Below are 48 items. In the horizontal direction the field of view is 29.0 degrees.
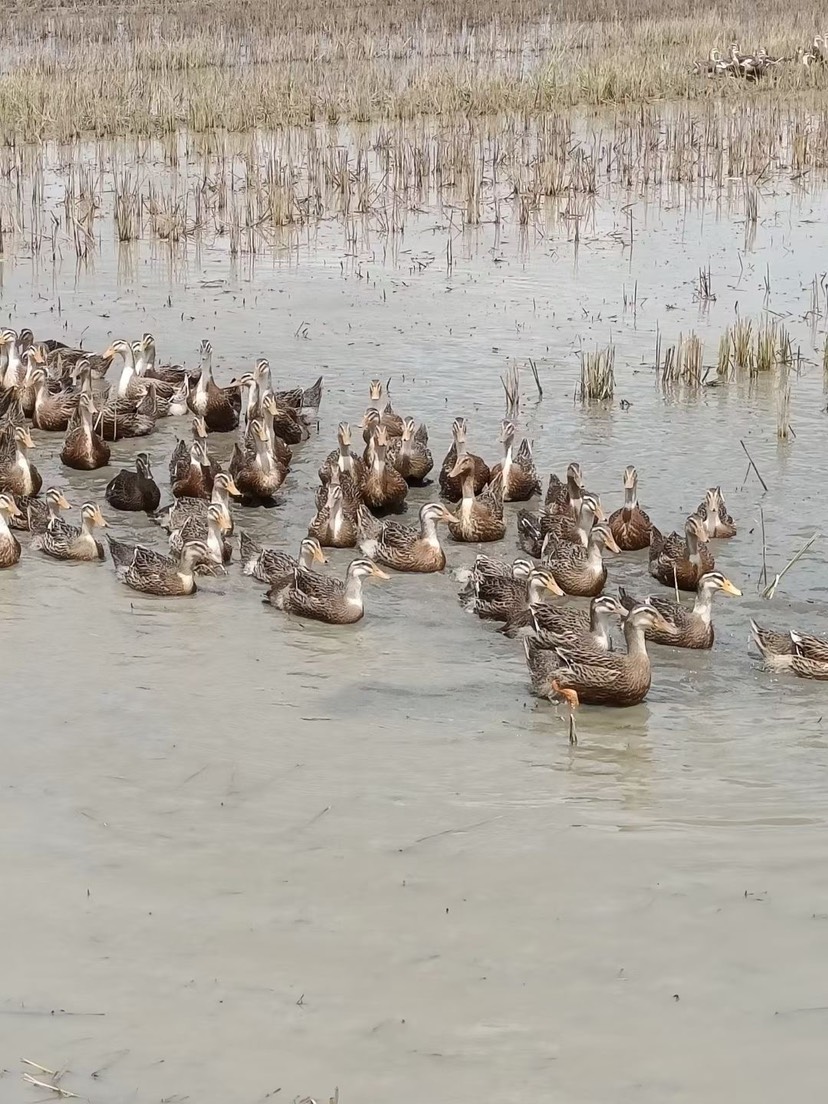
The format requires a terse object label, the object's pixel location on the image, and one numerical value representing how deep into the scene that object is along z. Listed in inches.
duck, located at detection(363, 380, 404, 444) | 431.8
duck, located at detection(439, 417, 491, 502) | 395.5
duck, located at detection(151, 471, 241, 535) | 374.3
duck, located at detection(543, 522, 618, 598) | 342.0
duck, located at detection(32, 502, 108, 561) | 362.3
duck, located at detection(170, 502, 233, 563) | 356.8
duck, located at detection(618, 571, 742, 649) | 308.7
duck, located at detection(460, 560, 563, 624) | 323.0
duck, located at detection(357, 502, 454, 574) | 358.0
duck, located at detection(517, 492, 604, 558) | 357.4
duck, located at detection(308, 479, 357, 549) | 371.2
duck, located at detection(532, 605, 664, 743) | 283.0
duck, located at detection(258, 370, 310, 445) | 433.4
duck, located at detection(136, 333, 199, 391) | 473.1
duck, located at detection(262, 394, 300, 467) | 414.9
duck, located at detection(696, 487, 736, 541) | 358.6
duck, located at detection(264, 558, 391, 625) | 325.7
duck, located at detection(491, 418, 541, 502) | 396.5
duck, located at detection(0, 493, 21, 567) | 355.9
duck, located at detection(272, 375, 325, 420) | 450.6
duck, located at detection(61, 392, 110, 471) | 426.6
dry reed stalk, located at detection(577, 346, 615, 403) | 461.7
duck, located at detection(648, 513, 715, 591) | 337.4
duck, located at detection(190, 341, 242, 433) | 457.7
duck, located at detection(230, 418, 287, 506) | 394.9
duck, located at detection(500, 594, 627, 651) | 299.6
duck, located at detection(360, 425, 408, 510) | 392.8
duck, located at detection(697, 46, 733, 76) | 984.3
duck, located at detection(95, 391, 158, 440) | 451.5
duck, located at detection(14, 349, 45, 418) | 462.9
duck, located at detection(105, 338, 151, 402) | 467.8
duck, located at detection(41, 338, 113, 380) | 485.4
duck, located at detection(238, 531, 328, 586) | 341.1
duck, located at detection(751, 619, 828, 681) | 289.3
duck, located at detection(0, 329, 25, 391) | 472.7
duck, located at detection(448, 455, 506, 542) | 375.9
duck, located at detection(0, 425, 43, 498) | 403.2
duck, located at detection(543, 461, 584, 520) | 370.6
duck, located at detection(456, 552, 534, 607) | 329.7
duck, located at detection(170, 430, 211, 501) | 399.9
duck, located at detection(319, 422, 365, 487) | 386.6
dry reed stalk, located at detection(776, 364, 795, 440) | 431.2
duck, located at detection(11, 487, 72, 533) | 379.6
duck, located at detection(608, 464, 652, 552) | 359.9
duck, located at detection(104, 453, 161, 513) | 396.5
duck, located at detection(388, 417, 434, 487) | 408.5
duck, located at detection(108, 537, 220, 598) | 338.6
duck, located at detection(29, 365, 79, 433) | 459.2
